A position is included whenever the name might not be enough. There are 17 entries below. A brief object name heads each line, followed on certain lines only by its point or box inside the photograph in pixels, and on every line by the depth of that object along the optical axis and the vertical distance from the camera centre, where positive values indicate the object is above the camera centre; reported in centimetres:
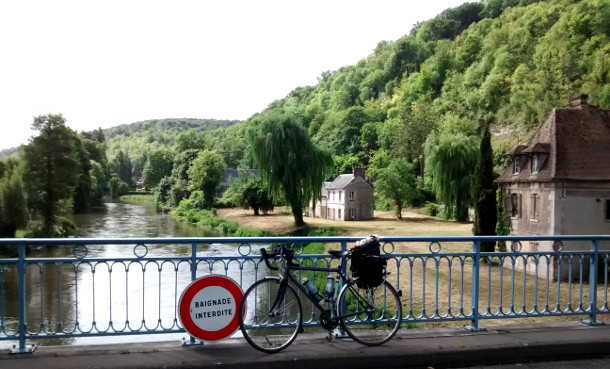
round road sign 520 -140
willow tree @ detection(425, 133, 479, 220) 4734 +32
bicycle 527 -144
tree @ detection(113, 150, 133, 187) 13875 +137
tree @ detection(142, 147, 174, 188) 11331 +136
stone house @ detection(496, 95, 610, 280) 2325 -27
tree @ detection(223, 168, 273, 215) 5575 -247
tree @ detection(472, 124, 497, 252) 2748 -116
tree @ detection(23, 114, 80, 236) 3656 +27
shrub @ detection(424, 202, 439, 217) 5494 -393
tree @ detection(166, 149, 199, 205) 7548 -126
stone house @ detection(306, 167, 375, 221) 5206 -257
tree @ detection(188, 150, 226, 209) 6712 -36
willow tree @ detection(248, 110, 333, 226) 4044 +110
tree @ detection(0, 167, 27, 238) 3253 -217
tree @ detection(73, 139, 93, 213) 5738 -199
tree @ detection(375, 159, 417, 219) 5212 -122
